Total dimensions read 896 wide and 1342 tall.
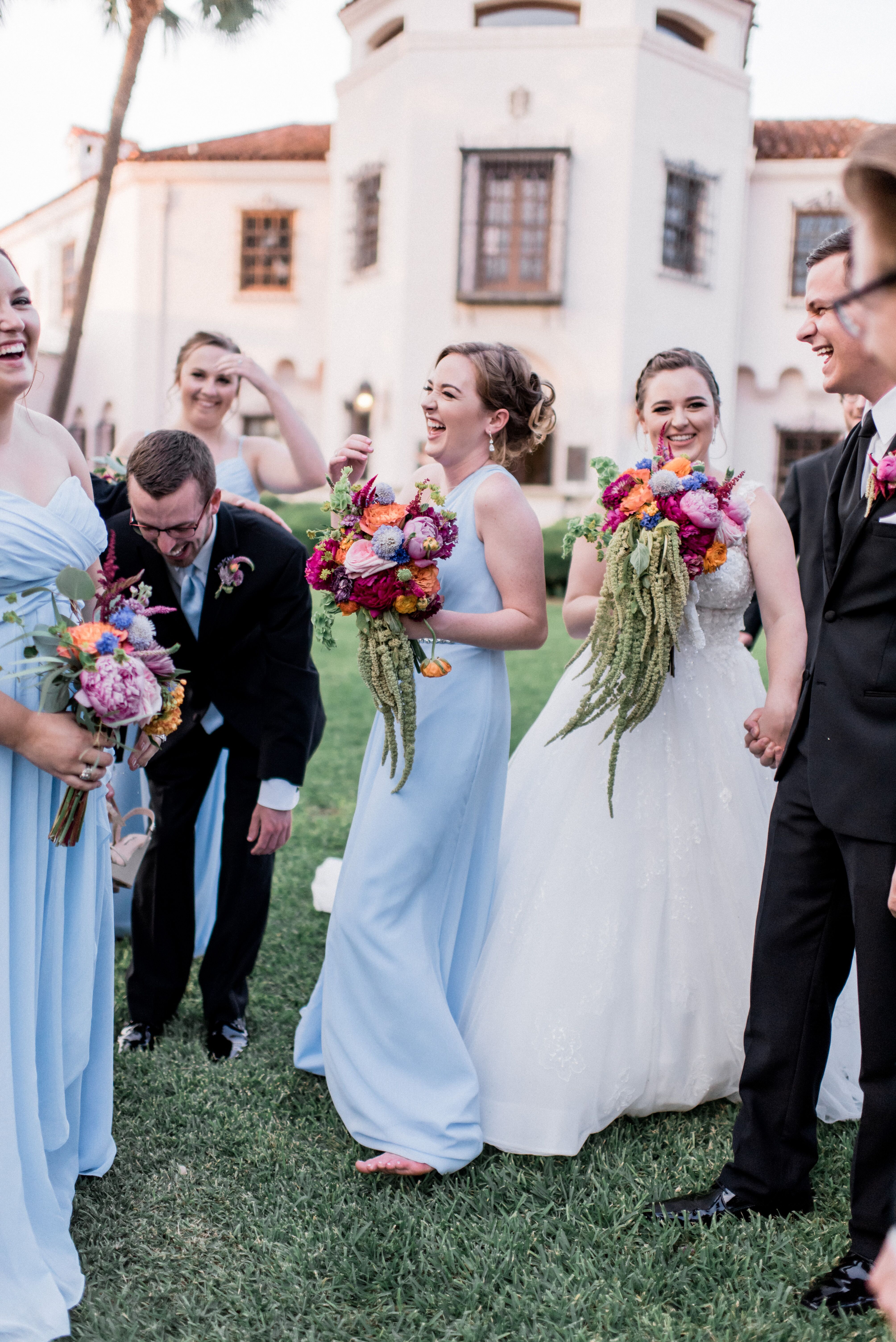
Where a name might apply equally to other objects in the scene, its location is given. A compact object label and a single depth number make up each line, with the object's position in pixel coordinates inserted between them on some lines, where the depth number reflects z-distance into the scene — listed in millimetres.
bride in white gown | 3465
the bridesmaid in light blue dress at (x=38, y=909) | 2574
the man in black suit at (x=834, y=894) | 2758
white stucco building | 20609
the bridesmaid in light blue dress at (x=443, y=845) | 3377
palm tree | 15008
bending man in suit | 4020
